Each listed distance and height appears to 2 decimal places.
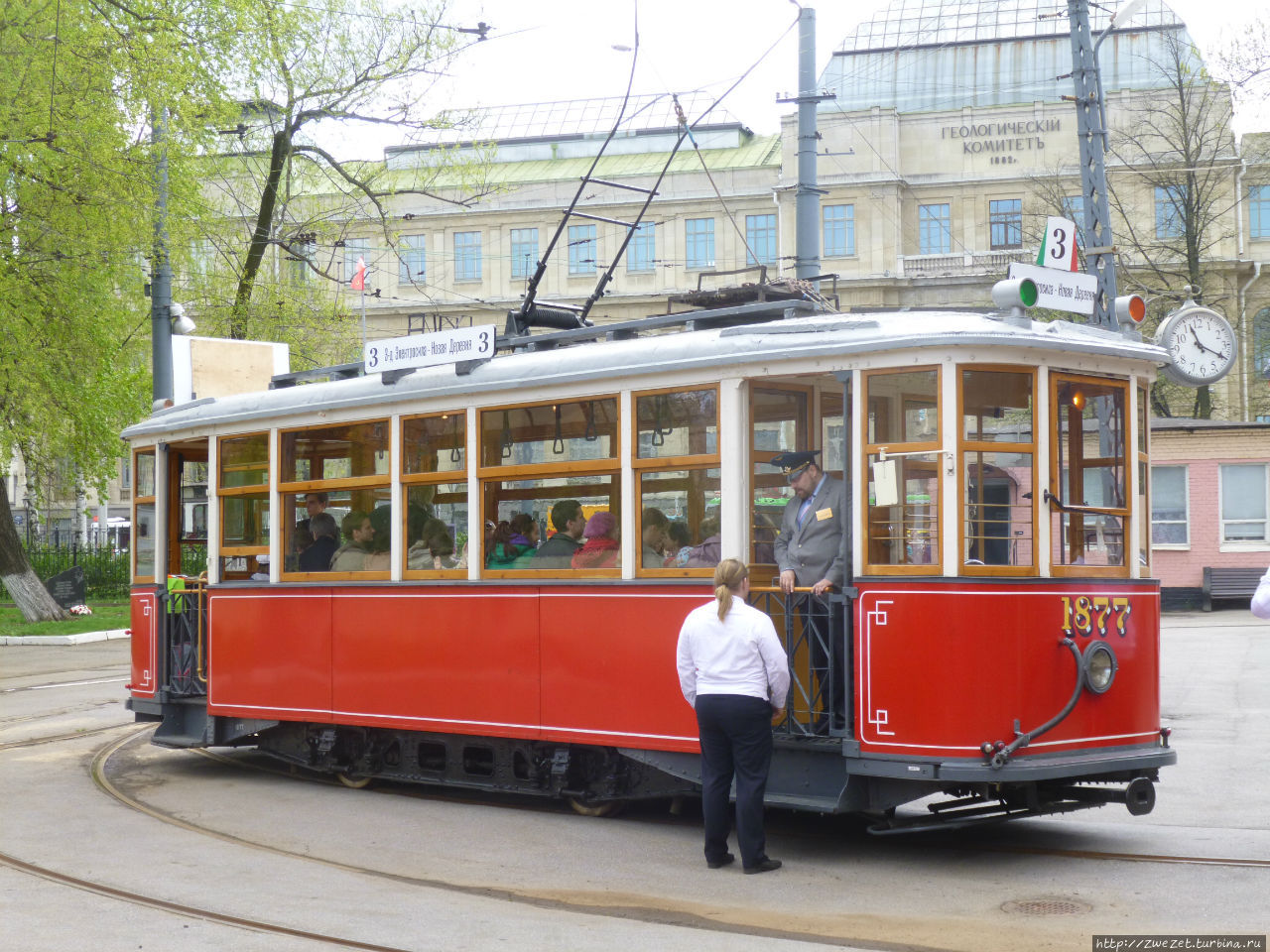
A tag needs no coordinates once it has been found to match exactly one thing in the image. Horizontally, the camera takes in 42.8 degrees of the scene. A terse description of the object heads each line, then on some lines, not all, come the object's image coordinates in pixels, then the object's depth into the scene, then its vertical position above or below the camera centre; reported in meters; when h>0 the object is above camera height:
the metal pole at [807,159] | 14.64 +3.34
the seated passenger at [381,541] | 10.66 -0.13
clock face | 14.74 +1.58
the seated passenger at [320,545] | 11.15 -0.16
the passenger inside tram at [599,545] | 9.32 -0.15
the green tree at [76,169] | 18.39 +4.34
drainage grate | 6.97 -1.71
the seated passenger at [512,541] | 9.83 -0.13
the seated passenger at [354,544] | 10.87 -0.15
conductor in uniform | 8.26 -0.25
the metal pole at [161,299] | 19.55 +2.75
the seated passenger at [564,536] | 9.54 -0.10
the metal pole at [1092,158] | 14.24 +3.20
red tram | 7.96 -0.26
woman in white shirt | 7.88 -0.86
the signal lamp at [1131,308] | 9.42 +1.22
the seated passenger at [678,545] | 9.04 -0.15
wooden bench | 32.41 -1.38
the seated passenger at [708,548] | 8.88 -0.16
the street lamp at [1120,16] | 14.19 +4.51
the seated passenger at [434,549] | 10.29 -0.18
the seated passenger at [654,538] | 9.13 -0.11
